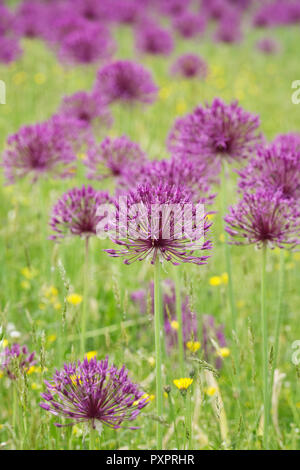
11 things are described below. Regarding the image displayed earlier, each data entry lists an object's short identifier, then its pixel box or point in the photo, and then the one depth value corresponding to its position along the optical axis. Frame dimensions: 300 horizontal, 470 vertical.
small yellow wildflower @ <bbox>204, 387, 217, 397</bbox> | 3.12
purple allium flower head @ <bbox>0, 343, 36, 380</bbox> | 2.66
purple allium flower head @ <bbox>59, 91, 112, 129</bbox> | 5.14
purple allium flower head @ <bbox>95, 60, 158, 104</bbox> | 5.40
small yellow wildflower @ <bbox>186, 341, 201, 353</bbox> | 2.35
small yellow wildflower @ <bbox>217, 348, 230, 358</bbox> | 3.65
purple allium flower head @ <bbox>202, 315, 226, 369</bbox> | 3.80
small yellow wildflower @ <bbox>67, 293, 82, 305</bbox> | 3.67
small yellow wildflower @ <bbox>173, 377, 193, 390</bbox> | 2.39
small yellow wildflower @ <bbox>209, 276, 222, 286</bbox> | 4.31
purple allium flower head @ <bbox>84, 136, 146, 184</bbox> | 3.74
